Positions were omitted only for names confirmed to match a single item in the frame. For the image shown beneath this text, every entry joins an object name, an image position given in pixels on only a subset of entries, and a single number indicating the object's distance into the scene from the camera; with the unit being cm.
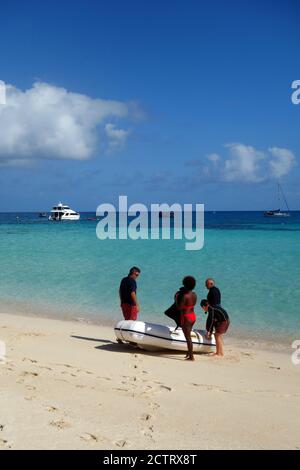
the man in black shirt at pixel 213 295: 940
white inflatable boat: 919
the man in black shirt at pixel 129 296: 1001
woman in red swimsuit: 883
